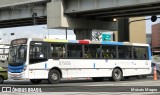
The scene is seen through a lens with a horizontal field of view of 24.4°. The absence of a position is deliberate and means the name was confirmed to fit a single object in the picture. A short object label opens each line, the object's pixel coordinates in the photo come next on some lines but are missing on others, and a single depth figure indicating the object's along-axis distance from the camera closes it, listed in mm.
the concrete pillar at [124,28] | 55094
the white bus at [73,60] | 23719
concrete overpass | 36000
